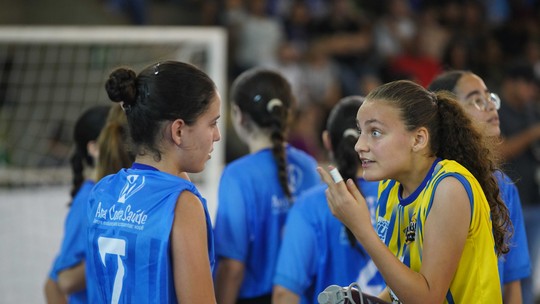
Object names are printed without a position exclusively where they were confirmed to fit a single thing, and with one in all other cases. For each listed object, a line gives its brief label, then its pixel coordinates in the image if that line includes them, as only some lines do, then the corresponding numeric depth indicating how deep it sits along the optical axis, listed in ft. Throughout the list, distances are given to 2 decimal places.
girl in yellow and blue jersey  13.38
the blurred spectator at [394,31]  58.03
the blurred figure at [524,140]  36.52
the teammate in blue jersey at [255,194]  20.21
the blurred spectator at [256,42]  54.24
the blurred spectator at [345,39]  56.65
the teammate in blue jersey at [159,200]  13.67
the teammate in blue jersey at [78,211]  20.48
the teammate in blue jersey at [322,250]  19.08
